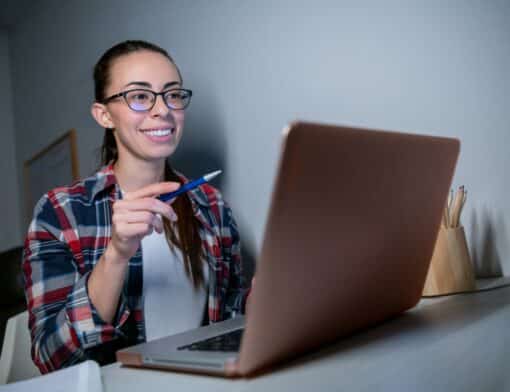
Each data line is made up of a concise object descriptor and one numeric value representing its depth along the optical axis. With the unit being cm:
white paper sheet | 65
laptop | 56
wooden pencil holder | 111
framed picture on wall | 280
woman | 121
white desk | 60
